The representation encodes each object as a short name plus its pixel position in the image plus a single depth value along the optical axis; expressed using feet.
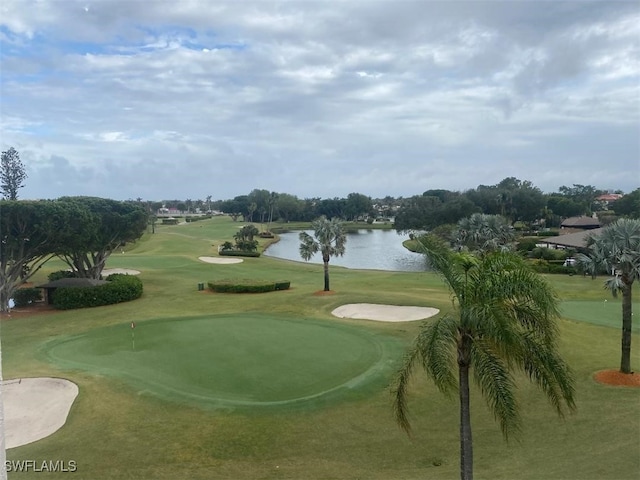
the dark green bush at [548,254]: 193.47
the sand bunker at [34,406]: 51.13
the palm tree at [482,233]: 148.87
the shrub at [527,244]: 219.61
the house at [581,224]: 311.88
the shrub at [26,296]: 122.83
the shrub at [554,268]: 161.69
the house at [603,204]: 504.10
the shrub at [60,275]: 137.18
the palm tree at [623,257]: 59.77
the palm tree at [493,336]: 30.96
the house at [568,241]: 202.21
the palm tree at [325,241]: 131.75
